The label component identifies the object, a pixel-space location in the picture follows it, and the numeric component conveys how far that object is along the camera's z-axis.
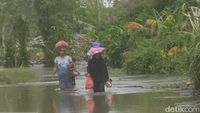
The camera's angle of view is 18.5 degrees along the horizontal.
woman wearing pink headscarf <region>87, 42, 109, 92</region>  16.58
